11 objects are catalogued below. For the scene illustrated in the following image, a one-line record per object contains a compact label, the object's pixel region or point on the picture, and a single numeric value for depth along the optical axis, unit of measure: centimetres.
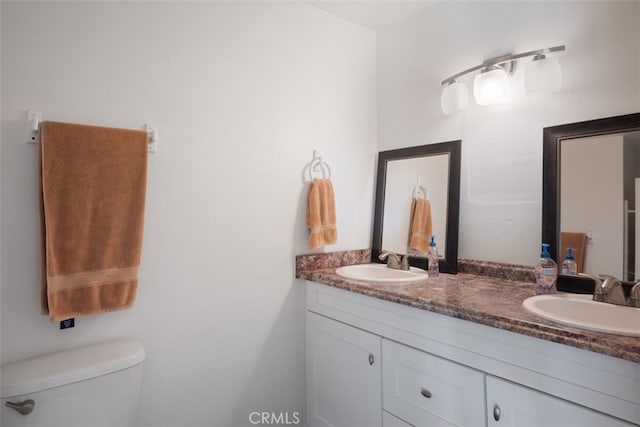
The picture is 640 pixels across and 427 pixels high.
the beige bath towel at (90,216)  122
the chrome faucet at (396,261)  193
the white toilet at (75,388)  107
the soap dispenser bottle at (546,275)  136
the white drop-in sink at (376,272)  178
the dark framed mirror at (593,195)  129
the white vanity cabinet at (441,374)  90
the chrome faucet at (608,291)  120
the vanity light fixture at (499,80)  144
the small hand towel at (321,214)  188
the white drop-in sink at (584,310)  113
